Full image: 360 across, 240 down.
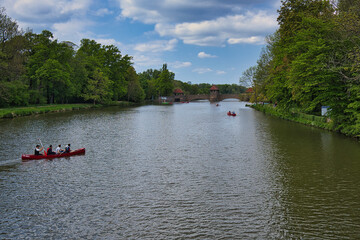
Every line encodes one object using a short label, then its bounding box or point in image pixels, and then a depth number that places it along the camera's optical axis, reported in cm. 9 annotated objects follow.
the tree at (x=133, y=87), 12383
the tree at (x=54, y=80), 6894
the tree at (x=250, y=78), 9108
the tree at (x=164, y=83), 16625
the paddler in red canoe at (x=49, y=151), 2335
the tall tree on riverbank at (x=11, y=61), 5259
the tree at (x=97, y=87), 8956
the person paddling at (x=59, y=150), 2383
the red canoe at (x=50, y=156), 2238
